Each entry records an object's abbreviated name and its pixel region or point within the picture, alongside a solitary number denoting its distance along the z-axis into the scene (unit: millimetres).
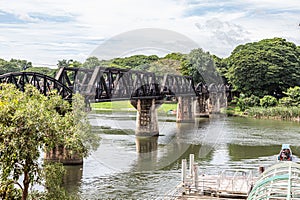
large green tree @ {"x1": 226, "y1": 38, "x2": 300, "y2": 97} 96438
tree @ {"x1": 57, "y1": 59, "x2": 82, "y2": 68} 145125
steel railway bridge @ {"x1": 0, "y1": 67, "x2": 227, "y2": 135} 37594
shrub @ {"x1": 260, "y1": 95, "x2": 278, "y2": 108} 89562
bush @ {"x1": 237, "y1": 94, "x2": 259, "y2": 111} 93688
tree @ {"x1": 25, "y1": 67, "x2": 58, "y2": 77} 127188
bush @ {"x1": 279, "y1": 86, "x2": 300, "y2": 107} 84812
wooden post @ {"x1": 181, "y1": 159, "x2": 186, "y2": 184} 22234
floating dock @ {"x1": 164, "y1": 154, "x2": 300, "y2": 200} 20672
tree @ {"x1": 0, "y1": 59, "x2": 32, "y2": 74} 114362
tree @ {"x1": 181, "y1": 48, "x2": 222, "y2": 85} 105238
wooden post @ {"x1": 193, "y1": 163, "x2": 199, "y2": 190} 21744
